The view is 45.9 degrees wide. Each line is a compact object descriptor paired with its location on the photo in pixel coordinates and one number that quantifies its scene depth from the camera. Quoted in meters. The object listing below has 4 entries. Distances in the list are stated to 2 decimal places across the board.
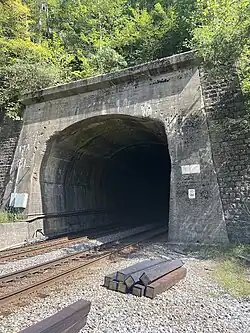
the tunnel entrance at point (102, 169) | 12.57
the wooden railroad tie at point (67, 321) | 3.02
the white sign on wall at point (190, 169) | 9.35
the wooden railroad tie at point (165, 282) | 4.66
